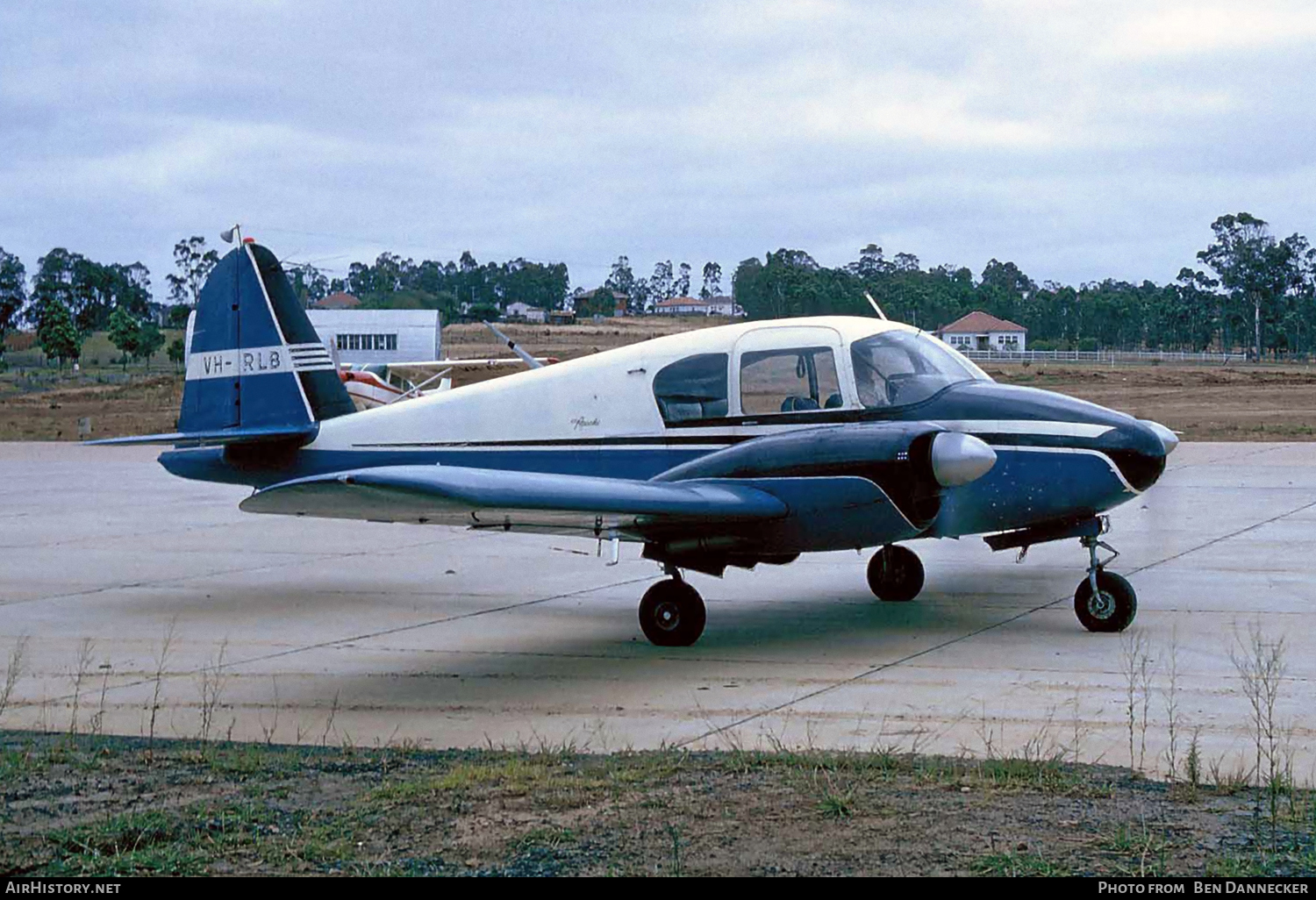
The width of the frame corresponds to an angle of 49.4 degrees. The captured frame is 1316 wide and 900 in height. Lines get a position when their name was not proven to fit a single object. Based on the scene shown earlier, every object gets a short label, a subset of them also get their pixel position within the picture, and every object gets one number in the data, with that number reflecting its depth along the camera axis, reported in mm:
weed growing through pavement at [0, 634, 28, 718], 8969
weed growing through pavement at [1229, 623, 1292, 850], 6613
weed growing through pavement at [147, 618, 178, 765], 7913
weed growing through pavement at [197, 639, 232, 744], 8586
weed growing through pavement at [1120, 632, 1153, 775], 7484
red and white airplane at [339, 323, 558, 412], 37438
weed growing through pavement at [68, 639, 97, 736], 9701
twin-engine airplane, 9727
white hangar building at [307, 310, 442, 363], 50750
